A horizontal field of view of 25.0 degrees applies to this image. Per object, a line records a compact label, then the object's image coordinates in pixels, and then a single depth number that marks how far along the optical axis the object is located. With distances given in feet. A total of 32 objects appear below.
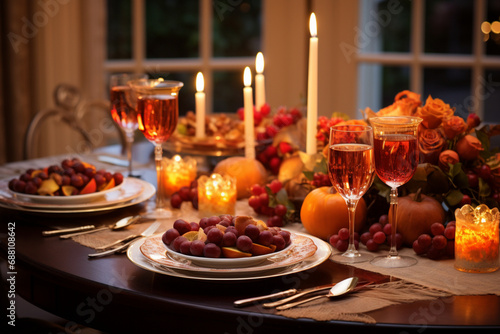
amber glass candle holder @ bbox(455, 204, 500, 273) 5.21
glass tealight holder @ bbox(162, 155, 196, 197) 6.74
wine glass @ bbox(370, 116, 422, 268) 5.24
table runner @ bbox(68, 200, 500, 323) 4.74
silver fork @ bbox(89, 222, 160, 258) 5.49
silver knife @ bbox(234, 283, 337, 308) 4.82
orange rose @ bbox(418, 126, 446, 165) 5.76
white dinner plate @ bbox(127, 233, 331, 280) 5.02
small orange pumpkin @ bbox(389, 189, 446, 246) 5.54
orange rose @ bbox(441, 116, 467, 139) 5.76
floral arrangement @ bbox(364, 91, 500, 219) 5.69
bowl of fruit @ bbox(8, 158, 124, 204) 6.16
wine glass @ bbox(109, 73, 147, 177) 6.95
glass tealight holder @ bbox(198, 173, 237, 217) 6.18
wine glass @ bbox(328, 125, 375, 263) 5.23
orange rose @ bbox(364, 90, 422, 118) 6.01
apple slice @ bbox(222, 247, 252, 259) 5.04
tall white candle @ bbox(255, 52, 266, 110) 6.93
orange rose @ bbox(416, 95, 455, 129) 5.83
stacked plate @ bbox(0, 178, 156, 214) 6.12
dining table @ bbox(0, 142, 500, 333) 4.70
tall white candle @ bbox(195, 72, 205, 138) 7.07
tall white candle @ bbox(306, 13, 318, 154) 6.16
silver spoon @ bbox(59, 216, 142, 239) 5.92
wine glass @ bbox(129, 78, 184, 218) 6.23
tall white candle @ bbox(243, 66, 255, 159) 6.77
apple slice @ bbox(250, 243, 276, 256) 5.07
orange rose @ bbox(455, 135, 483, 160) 5.75
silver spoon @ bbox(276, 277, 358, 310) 4.82
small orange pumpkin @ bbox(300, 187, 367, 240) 5.68
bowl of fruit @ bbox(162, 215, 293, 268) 5.04
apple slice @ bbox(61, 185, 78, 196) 6.17
